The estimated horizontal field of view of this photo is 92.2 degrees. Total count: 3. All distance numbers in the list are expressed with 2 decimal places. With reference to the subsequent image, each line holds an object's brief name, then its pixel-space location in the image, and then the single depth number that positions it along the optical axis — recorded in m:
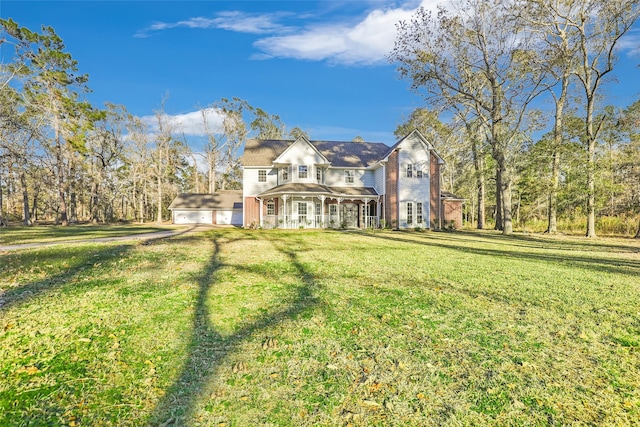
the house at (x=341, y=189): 24.12
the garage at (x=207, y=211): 37.84
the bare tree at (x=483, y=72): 19.05
